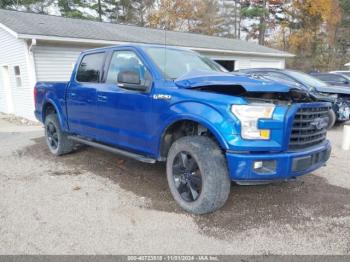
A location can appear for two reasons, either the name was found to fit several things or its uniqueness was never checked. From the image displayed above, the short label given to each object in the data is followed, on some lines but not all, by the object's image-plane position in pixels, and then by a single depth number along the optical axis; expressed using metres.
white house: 10.98
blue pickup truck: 3.22
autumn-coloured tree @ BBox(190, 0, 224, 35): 31.58
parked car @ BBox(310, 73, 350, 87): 12.11
